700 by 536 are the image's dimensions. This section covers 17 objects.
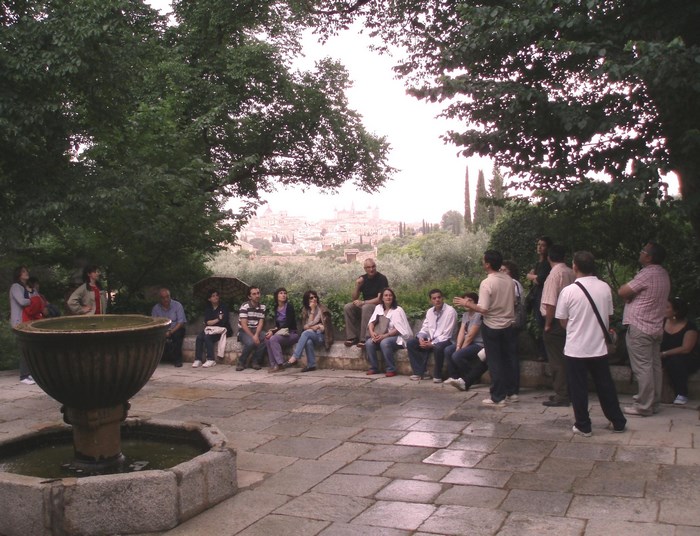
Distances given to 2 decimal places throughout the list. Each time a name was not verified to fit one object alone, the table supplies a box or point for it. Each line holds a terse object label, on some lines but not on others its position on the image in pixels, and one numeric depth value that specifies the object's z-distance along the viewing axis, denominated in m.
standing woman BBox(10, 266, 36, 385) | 10.03
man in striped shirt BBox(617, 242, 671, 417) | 7.14
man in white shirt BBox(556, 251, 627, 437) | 6.49
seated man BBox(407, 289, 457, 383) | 9.44
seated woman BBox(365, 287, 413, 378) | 10.07
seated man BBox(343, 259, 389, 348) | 10.66
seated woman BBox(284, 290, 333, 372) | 10.72
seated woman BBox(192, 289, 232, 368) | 11.48
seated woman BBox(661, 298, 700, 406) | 7.77
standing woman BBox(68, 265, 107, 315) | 10.40
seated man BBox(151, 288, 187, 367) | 11.49
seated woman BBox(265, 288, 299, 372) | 10.81
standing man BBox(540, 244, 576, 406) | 7.70
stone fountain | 4.54
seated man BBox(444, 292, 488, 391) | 8.91
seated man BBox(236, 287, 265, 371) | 11.03
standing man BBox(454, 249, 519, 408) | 8.02
